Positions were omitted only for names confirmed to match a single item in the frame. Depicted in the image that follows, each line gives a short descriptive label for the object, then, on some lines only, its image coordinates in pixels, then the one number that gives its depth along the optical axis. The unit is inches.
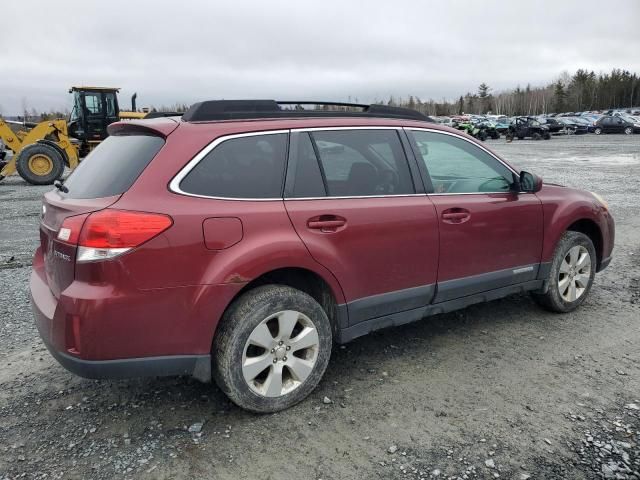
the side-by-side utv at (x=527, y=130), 1476.4
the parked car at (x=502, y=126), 1609.3
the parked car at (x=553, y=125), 1635.1
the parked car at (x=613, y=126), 1533.0
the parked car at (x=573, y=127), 1698.1
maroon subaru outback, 101.0
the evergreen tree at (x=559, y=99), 3922.5
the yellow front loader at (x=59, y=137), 582.6
